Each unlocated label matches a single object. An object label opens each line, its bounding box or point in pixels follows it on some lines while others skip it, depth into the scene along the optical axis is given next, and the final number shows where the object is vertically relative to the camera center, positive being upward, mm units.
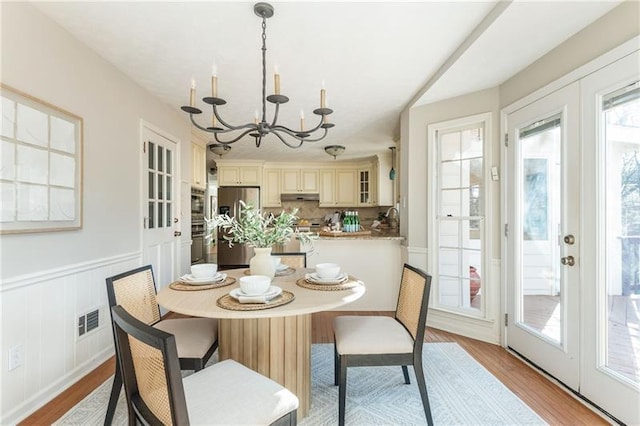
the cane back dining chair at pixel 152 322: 1549 -661
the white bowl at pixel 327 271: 1804 -341
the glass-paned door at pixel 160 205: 2959 +83
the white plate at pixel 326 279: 1789 -390
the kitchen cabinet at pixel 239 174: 6136 +801
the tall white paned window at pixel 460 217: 2834 -32
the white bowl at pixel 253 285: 1426 -334
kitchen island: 3529 -584
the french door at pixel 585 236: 1624 -137
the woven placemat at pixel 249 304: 1331 -410
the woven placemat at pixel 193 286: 1696 -414
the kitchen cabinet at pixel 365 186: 6379 +579
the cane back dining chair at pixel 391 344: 1583 -693
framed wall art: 1601 +277
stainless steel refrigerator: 5938 -636
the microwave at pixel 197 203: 4324 +158
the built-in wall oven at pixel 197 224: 4371 -158
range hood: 6500 +348
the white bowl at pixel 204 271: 1803 -341
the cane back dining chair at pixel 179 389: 887 -663
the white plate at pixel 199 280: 1771 -392
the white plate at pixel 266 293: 1433 -383
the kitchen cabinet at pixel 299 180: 6535 +713
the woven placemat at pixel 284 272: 2071 -407
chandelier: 1538 +570
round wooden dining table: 1613 -689
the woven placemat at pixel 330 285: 1686 -410
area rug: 1681 -1131
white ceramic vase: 1757 -287
